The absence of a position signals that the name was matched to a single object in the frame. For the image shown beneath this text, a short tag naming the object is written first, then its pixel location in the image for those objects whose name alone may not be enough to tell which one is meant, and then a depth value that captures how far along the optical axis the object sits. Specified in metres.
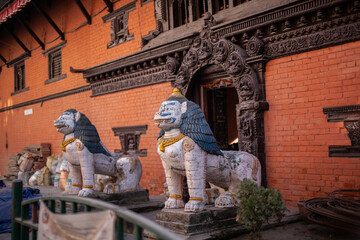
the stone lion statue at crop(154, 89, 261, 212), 4.52
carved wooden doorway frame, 6.32
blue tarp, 6.15
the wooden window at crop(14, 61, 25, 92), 15.84
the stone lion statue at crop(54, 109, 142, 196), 6.21
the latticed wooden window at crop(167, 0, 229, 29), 7.65
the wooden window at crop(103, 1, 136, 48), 9.72
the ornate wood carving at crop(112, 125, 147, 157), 9.16
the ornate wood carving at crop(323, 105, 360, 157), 5.22
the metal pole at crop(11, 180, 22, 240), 3.71
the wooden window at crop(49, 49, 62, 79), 13.10
